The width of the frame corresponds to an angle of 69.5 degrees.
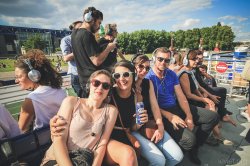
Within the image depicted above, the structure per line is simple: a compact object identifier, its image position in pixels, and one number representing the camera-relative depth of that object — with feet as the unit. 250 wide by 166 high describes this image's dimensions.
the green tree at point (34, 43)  182.76
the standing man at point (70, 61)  13.04
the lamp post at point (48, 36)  249.55
